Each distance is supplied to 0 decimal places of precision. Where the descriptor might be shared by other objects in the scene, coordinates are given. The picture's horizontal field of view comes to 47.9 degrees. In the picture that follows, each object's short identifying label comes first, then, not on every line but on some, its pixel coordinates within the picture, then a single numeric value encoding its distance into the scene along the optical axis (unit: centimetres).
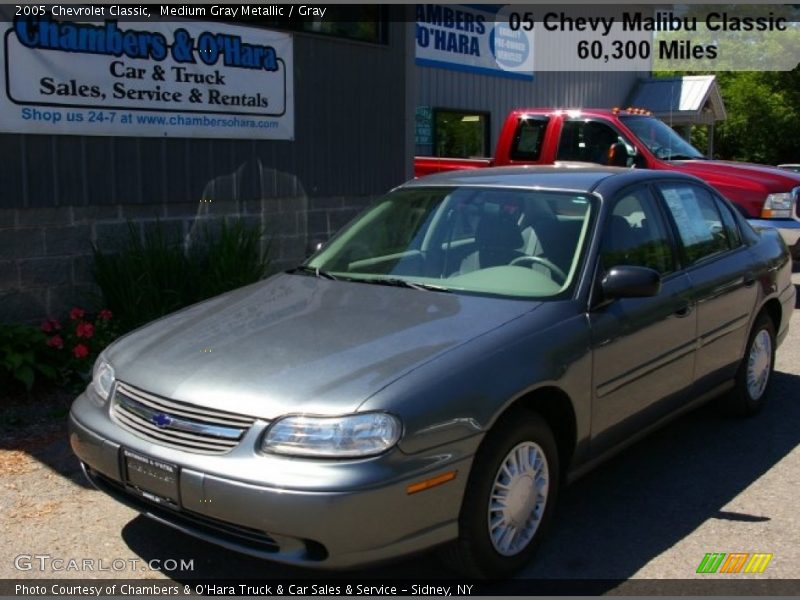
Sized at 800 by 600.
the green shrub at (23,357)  577
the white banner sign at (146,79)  655
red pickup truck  1002
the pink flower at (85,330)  621
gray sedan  315
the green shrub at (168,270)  686
